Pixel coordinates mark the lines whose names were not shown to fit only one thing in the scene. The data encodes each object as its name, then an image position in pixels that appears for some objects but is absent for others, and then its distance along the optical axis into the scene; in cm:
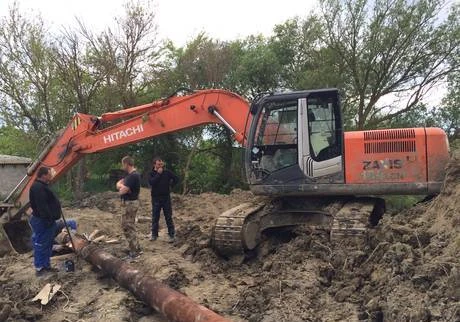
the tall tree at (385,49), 2120
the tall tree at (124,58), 1991
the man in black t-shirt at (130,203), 812
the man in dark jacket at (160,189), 930
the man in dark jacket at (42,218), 750
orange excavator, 795
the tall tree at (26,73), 1962
